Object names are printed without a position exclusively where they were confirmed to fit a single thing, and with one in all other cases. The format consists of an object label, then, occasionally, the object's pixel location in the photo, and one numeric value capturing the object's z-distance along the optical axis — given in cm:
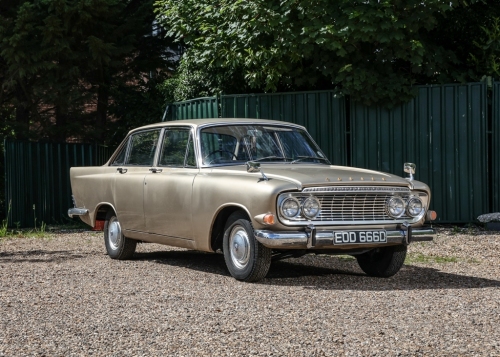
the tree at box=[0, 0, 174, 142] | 1708
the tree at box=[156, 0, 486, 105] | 1367
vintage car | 812
